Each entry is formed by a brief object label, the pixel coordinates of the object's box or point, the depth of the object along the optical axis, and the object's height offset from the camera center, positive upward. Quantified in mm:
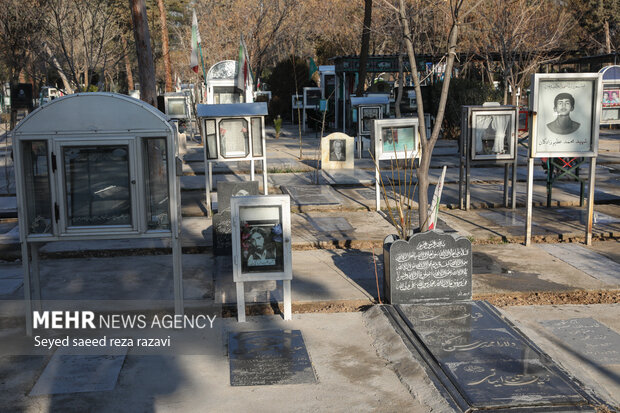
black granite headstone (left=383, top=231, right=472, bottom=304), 7012 -1651
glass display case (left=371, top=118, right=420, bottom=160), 12484 -624
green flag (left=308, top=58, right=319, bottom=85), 29641 +1479
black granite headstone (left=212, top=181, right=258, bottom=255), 9219 -1429
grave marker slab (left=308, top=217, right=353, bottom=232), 10766 -1909
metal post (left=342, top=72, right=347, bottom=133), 29656 +5
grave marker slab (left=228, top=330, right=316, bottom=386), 5492 -2110
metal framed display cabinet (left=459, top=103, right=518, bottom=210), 12297 -619
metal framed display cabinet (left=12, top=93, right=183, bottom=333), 6371 -642
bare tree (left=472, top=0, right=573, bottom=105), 28844 +2805
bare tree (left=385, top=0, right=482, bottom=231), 8133 -19
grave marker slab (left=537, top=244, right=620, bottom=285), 8141 -1995
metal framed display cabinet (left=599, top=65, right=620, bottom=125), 14085 -91
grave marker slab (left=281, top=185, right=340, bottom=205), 12953 -1790
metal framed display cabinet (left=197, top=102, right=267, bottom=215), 12852 -526
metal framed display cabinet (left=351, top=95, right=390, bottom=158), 22328 -228
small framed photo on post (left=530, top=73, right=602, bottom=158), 9695 -238
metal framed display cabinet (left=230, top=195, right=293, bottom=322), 6770 -1315
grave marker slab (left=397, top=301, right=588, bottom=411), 4902 -2031
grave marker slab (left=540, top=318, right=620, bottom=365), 5867 -2098
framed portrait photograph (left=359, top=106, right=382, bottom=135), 22344 -414
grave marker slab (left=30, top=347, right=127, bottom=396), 5328 -2109
